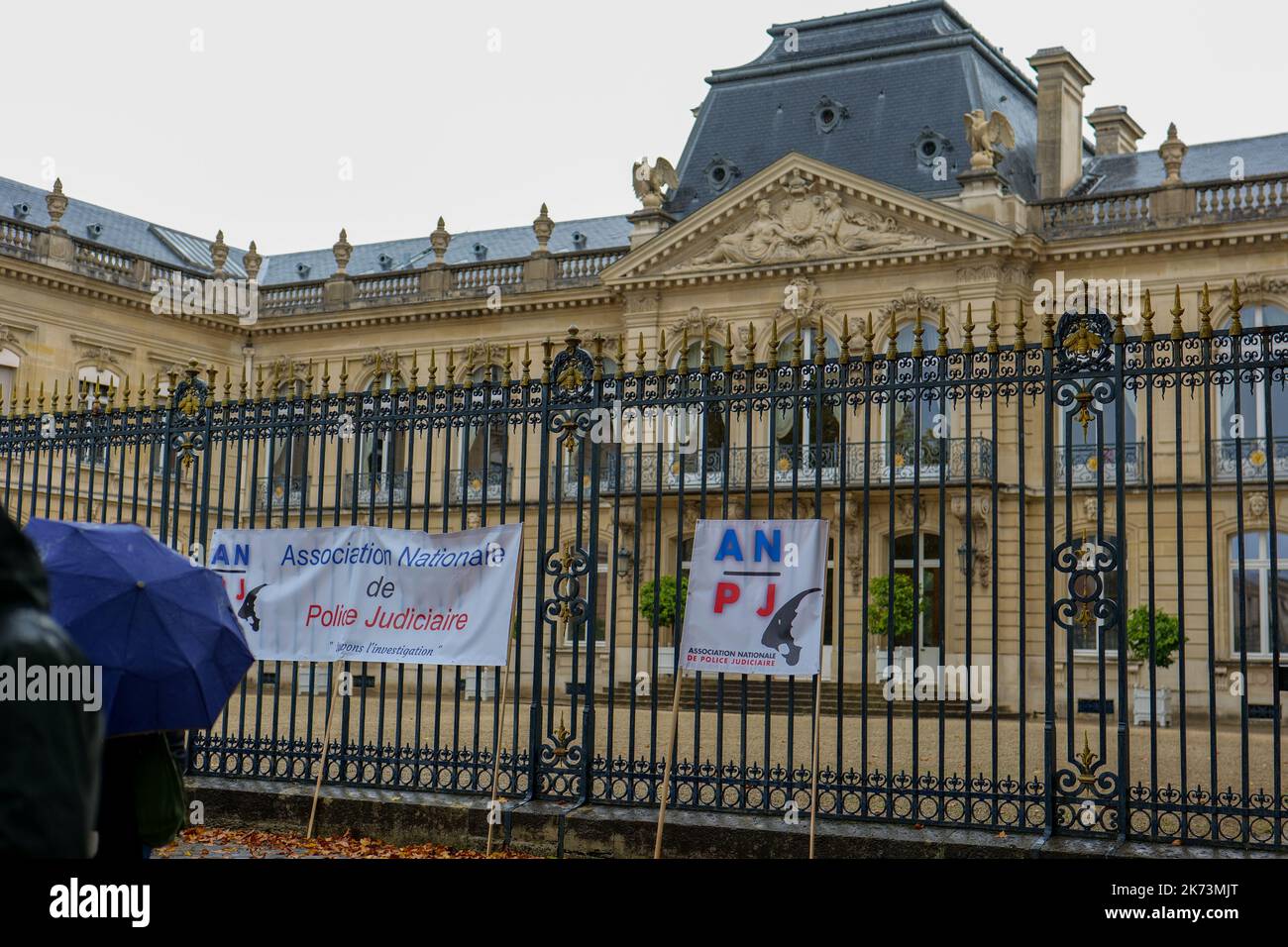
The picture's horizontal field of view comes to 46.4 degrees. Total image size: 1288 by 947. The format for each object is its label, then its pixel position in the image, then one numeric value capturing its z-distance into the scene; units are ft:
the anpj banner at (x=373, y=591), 29.43
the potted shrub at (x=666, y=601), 80.89
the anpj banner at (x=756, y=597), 26.21
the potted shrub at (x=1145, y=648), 73.61
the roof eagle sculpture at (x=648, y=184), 103.60
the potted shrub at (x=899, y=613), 76.59
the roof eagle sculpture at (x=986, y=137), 92.27
